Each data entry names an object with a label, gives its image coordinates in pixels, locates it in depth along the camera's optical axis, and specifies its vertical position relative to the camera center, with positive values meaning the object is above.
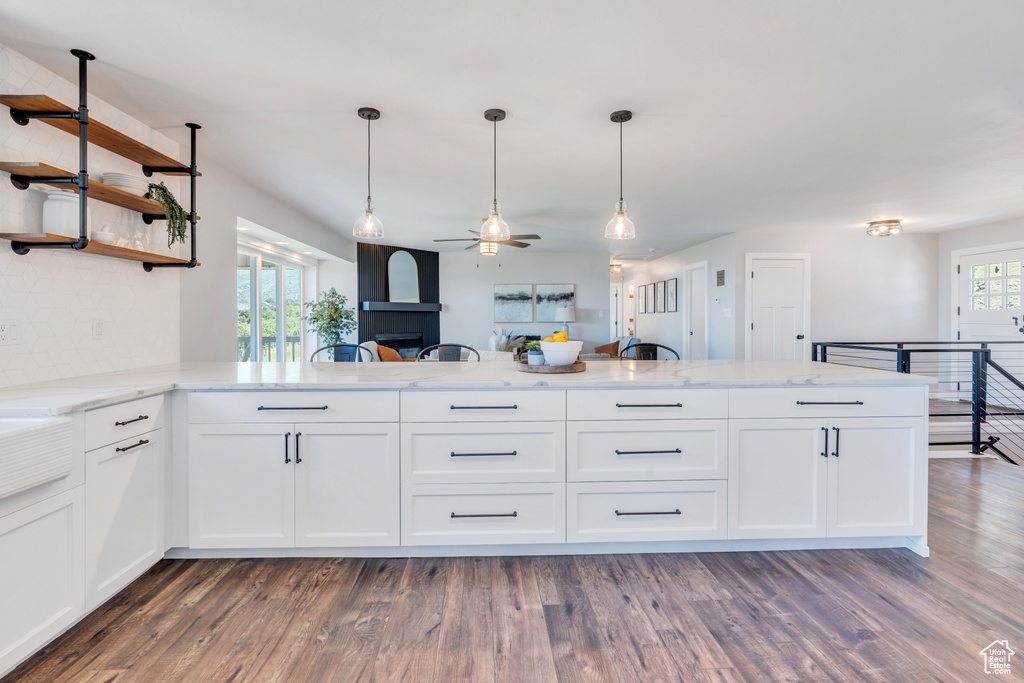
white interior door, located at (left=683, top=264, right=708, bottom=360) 7.78 +0.33
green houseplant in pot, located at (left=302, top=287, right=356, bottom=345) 6.28 +0.19
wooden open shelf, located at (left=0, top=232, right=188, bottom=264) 1.96 +0.38
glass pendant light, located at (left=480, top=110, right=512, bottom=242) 3.04 +0.64
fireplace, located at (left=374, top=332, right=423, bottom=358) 7.82 -0.14
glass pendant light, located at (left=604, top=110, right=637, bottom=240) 2.93 +0.63
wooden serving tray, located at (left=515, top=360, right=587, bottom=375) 2.44 -0.17
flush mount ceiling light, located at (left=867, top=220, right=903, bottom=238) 5.81 +1.24
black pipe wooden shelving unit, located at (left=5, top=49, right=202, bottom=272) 2.05 +0.66
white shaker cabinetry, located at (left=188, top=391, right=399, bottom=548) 2.16 -0.60
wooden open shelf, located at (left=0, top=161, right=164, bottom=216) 1.94 +0.63
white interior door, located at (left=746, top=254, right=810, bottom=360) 6.68 +0.43
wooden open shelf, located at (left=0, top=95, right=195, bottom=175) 1.97 +0.90
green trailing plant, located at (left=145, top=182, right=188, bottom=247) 2.63 +0.63
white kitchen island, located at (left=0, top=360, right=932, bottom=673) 2.16 -0.56
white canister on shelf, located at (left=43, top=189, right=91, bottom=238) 2.11 +0.50
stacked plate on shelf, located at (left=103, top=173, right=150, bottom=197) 2.37 +0.72
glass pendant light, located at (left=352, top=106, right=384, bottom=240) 2.89 +0.62
